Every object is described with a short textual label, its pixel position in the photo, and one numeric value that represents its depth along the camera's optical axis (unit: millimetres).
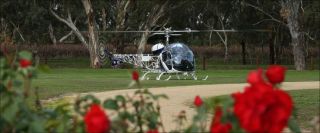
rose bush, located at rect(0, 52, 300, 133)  2637
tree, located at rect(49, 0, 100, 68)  47906
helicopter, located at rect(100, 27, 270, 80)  29516
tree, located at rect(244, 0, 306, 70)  45562
